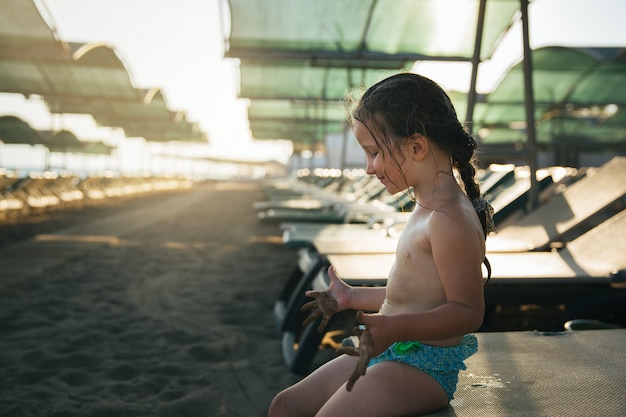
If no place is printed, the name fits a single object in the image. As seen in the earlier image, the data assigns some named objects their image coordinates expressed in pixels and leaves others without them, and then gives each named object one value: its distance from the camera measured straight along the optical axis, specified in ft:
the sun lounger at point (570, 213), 13.58
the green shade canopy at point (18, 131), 52.13
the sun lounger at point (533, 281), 9.11
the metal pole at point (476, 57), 15.64
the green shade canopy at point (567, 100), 36.11
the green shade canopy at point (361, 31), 21.91
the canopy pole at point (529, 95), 15.16
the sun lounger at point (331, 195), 29.21
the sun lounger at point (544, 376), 4.50
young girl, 3.90
